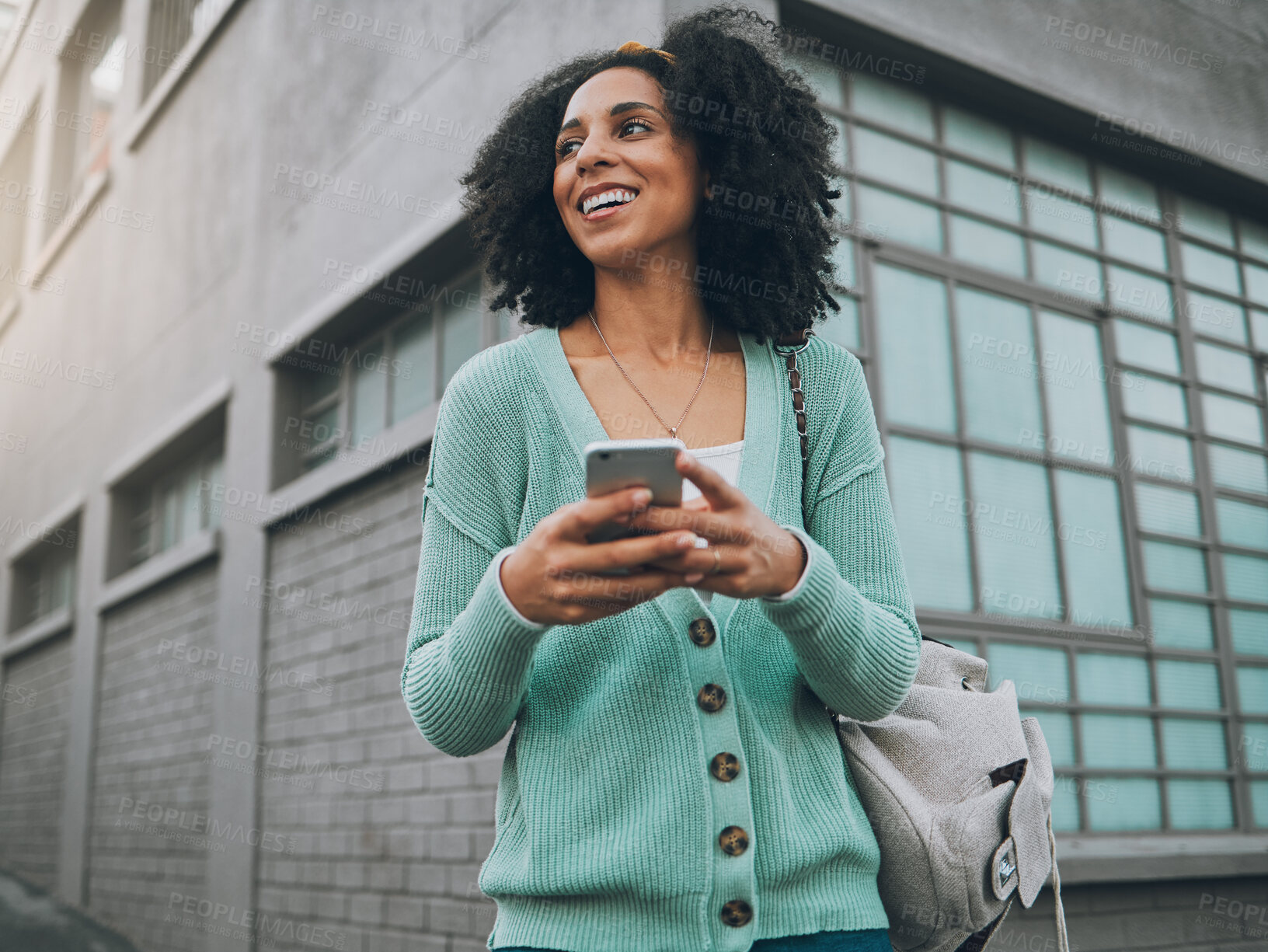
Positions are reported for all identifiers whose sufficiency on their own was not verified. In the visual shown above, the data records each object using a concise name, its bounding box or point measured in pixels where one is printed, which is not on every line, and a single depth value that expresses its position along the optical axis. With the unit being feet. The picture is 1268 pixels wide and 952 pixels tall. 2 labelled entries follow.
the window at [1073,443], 15.11
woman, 4.50
